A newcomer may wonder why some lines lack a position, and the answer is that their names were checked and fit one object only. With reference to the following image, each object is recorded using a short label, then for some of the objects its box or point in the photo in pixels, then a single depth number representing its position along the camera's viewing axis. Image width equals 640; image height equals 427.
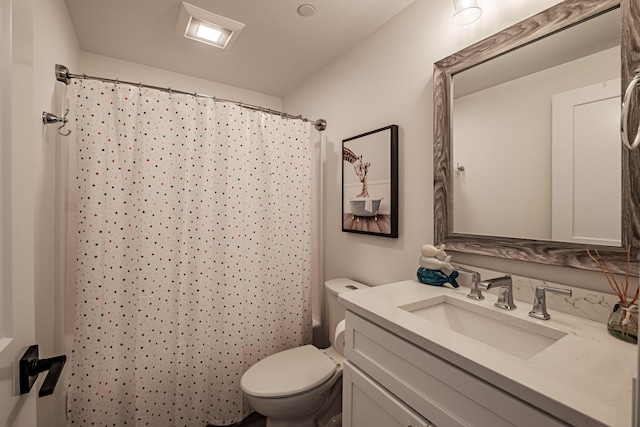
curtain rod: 1.34
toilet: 1.32
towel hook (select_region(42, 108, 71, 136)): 1.23
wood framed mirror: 0.84
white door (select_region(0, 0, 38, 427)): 0.53
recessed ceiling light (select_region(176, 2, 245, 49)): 1.56
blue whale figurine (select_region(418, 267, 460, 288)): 1.25
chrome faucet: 0.99
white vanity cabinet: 0.63
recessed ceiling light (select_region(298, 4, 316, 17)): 1.52
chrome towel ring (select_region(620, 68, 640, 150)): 0.63
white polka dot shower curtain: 1.40
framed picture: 1.60
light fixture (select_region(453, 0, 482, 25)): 1.15
